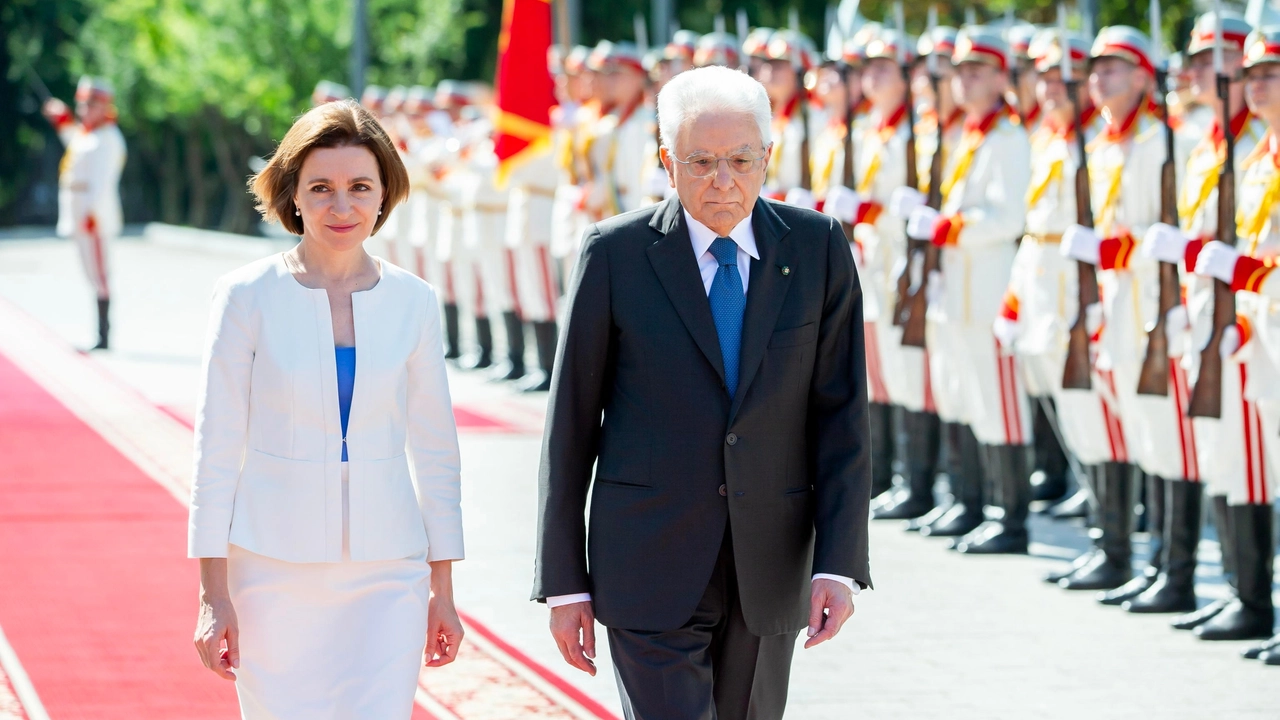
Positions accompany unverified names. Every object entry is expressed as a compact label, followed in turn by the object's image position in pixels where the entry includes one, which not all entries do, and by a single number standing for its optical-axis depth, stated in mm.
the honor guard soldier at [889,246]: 18281
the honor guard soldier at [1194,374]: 13359
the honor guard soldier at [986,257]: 16828
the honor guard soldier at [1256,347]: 12727
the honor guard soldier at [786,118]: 20000
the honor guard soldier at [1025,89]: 18183
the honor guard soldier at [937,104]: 18094
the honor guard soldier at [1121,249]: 14656
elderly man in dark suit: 7293
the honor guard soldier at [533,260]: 28094
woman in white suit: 7363
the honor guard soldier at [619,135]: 25109
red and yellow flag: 30062
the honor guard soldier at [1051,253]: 15617
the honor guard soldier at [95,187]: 31172
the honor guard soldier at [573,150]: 25969
